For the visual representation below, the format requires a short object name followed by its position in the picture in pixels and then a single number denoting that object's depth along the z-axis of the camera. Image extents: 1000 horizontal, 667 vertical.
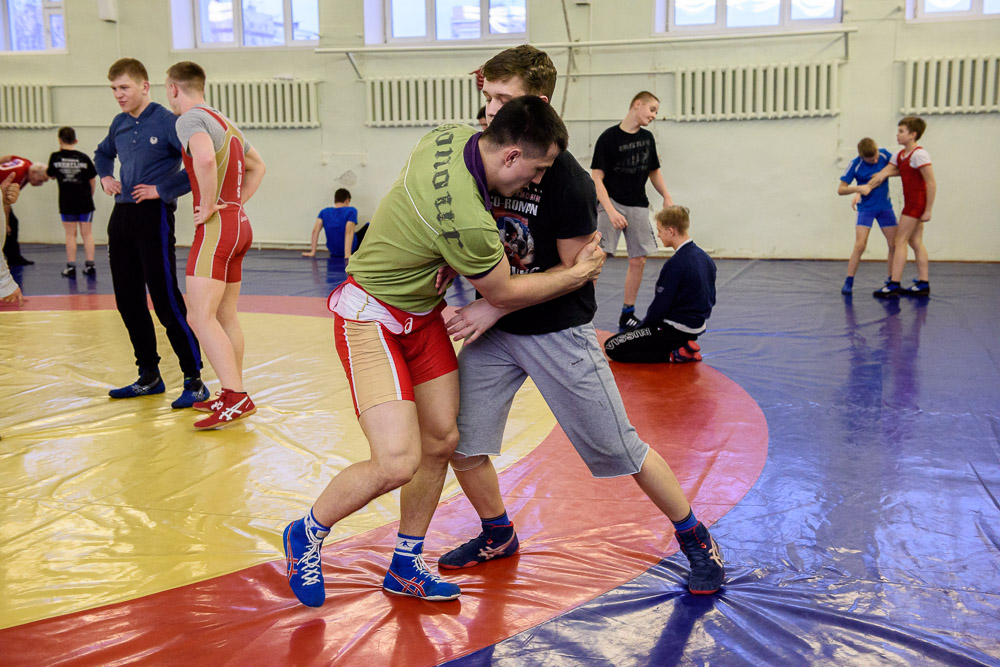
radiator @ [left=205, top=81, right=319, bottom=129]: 11.60
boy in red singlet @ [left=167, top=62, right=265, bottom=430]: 3.77
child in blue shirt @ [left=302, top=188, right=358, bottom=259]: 10.93
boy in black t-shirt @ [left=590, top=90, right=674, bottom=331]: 5.90
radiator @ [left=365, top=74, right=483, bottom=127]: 11.03
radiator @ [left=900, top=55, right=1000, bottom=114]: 9.43
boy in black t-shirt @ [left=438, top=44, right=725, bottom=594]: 2.16
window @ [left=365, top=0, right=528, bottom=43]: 11.03
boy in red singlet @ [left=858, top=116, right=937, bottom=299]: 7.31
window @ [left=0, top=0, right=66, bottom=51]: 12.45
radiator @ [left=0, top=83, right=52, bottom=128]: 12.29
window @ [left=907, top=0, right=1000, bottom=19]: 9.53
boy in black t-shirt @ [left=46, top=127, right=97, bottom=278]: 9.39
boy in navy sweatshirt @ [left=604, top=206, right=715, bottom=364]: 4.83
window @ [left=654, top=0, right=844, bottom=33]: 10.03
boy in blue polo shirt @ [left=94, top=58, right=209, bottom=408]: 4.10
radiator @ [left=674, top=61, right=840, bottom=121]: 9.89
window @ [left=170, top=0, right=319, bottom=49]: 11.72
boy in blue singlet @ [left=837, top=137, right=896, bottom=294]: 7.54
